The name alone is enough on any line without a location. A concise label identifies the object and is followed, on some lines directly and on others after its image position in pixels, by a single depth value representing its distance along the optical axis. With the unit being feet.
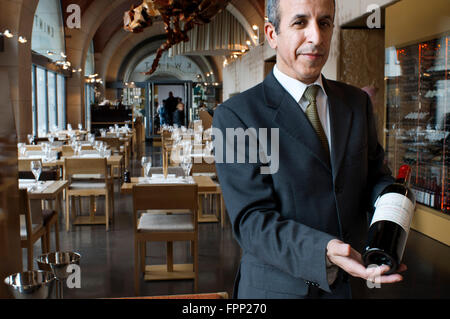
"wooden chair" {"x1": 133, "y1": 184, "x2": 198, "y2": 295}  12.41
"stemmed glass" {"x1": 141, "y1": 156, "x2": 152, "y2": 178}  15.62
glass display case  18.15
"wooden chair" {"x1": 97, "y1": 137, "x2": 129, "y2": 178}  32.23
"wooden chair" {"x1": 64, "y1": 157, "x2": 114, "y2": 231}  18.58
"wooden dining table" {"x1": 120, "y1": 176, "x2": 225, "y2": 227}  14.84
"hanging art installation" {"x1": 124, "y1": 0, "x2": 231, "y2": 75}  34.42
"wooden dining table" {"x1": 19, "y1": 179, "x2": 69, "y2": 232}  13.29
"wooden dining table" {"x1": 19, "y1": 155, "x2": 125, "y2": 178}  21.01
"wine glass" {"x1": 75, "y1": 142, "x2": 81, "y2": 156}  23.24
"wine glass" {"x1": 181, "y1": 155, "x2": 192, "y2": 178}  15.38
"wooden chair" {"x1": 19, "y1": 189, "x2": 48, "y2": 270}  11.57
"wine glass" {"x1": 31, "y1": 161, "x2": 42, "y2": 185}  14.01
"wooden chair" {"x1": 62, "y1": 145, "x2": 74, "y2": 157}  24.32
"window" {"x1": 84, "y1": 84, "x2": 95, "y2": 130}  75.01
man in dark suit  3.68
